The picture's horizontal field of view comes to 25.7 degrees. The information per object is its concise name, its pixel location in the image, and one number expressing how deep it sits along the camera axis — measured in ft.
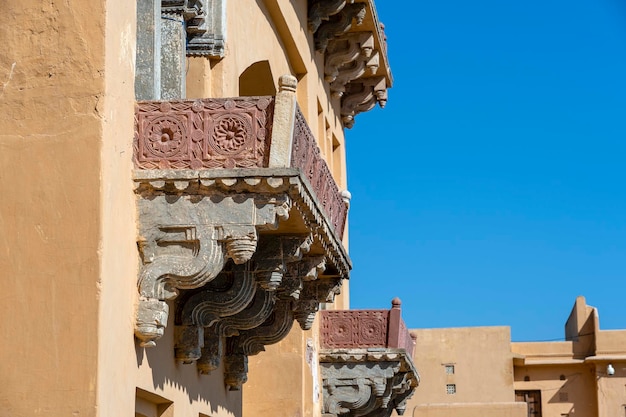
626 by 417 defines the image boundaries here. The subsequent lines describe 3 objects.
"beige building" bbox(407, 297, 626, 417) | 124.57
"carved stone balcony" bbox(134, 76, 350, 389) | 28.78
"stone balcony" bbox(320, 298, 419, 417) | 55.62
